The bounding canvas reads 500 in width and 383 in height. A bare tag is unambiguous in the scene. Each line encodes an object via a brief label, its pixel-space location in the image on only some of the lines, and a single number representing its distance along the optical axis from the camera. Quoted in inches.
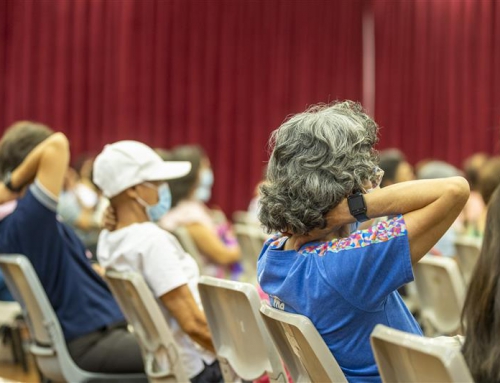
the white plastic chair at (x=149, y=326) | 193.5
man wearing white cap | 203.8
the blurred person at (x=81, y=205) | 430.9
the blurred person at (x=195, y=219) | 357.9
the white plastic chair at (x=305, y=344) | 132.3
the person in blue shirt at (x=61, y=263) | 231.3
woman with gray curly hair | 129.4
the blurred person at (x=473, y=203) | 457.0
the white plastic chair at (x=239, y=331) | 159.9
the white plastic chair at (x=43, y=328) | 222.3
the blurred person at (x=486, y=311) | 109.9
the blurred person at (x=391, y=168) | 338.8
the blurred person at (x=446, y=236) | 348.9
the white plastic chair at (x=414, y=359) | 95.2
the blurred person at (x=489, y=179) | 300.8
